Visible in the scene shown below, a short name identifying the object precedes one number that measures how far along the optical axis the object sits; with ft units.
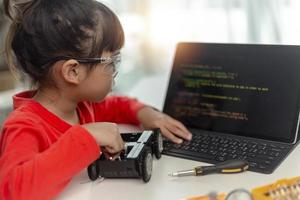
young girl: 2.16
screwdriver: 2.37
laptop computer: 2.74
